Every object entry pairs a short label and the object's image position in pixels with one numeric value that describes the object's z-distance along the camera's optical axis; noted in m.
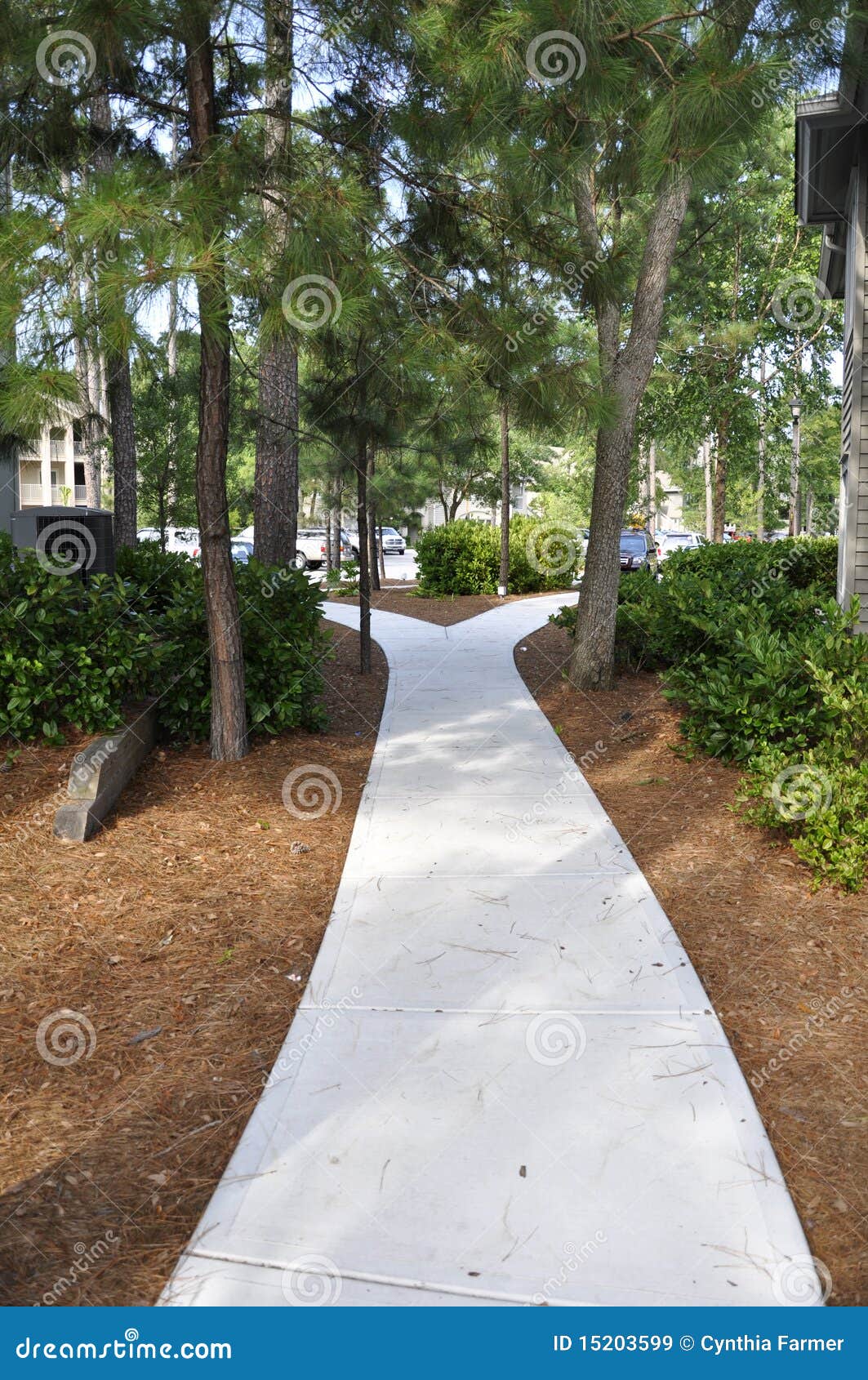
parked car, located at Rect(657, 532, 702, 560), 36.10
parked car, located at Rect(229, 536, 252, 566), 28.22
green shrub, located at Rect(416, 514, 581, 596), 21.62
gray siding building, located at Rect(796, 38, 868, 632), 8.72
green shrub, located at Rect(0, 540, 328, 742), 7.20
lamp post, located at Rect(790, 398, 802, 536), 22.22
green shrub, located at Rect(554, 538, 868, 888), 5.68
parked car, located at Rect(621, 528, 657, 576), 29.00
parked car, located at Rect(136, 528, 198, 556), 27.66
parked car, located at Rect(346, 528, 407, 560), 50.18
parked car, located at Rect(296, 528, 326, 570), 33.91
